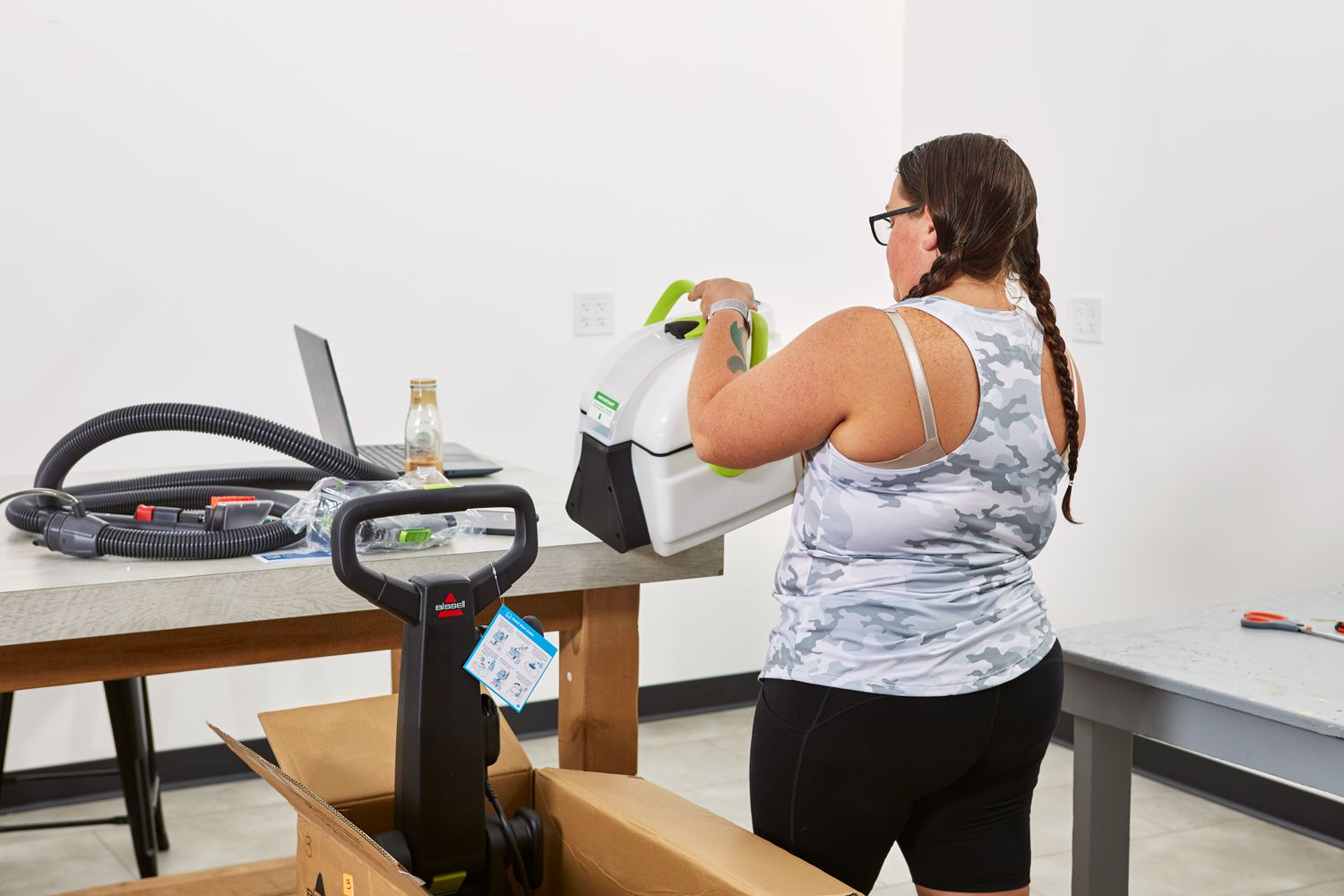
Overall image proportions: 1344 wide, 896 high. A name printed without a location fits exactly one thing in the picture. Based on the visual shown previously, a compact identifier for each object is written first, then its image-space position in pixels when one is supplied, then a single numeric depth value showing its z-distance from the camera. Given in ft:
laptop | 6.59
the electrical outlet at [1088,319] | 10.04
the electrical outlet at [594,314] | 10.81
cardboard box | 3.57
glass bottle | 6.03
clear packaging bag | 4.75
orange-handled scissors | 5.39
